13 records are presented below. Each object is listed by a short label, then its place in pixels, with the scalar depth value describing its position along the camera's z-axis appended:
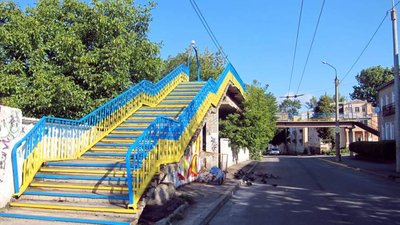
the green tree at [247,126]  27.95
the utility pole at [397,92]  20.59
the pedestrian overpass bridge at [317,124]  62.33
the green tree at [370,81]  96.19
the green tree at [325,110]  81.12
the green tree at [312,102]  127.19
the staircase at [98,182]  7.68
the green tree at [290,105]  132.88
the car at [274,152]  80.82
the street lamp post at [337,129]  37.75
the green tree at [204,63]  41.44
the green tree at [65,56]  13.94
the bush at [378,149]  31.37
